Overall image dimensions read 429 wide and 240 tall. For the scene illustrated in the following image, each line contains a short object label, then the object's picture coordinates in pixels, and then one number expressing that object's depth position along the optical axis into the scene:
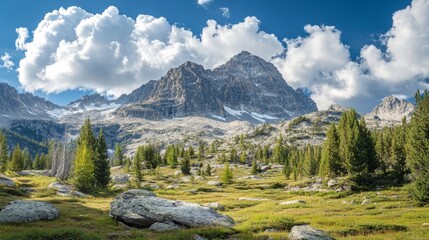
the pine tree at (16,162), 131.38
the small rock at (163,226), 30.55
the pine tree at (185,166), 148.50
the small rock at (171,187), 102.26
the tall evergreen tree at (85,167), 72.25
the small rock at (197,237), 25.49
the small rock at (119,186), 107.01
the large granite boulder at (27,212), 34.03
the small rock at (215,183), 114.19
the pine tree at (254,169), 161.50
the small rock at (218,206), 51.75
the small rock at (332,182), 78.50
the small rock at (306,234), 24.37
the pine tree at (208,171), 152.25
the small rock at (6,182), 65.19
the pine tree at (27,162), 171.96
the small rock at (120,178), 126.50
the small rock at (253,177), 141.12
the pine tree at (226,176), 120.16
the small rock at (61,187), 66.64
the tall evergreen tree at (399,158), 74.97
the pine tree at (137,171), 105.22
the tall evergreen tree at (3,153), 118.00
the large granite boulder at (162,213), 32.59
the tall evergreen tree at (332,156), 90.06
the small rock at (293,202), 55.64
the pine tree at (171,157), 177.82
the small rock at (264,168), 177.25
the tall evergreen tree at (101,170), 86.81
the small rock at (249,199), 68.06
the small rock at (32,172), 112.86
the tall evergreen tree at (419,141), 52.24
